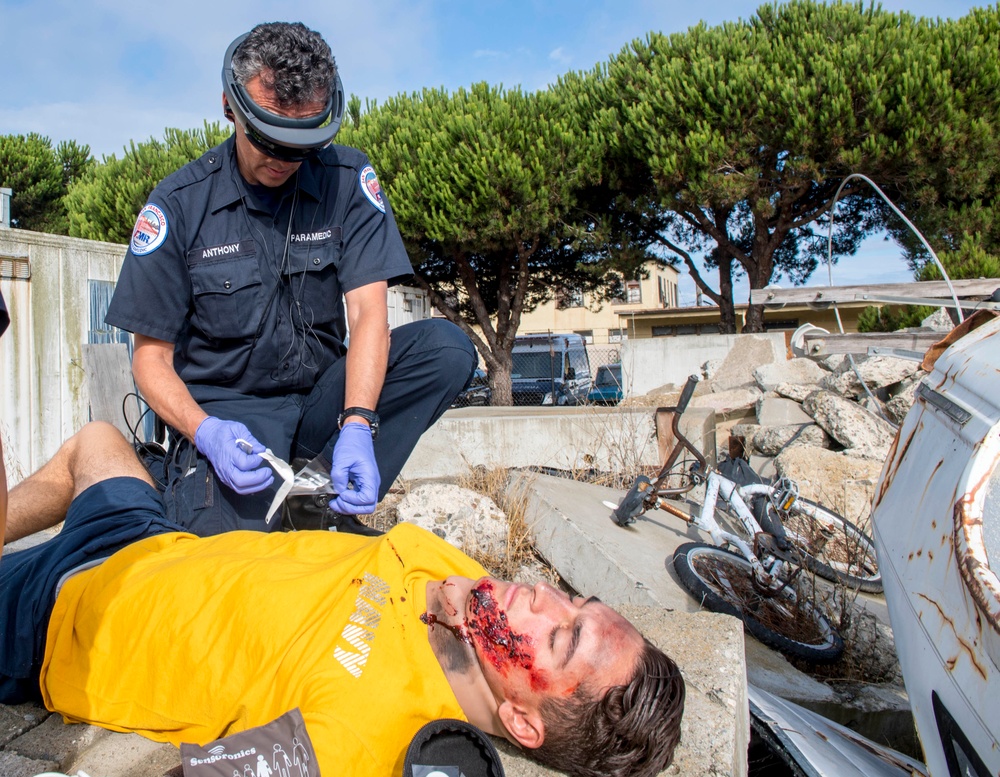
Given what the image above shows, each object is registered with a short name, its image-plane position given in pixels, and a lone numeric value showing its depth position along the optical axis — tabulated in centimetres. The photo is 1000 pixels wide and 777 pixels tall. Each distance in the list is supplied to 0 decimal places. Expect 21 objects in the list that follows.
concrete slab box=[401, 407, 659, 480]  532
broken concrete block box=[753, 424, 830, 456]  618
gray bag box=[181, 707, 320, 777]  131
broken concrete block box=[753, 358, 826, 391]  872
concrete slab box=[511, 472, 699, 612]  325
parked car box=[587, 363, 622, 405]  1406
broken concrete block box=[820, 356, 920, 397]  692
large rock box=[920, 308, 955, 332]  874
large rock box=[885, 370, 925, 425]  638
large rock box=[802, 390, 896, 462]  591
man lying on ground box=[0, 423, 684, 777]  157
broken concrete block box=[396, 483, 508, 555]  355
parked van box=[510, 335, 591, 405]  1423
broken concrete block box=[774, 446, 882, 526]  498
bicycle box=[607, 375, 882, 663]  336
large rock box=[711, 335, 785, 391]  1036
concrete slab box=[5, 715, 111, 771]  169
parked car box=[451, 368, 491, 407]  1407
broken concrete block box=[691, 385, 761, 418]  812
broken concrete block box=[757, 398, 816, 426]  690
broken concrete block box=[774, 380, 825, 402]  731
